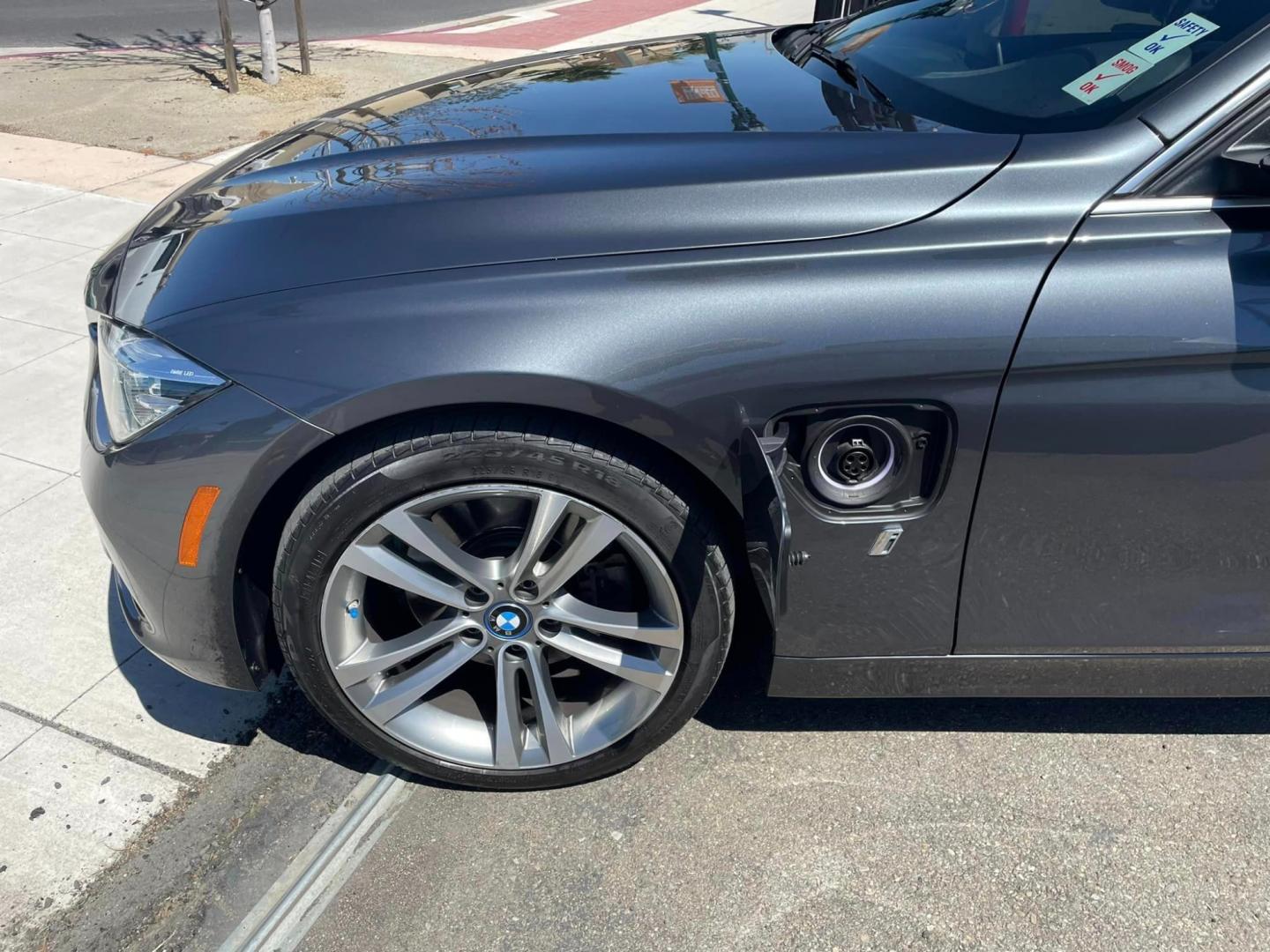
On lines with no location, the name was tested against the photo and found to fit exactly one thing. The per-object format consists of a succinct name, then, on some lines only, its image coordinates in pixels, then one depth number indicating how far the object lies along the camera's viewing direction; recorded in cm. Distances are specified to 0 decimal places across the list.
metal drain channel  212
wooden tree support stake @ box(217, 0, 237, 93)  868
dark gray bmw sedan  186
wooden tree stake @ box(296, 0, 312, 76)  923
